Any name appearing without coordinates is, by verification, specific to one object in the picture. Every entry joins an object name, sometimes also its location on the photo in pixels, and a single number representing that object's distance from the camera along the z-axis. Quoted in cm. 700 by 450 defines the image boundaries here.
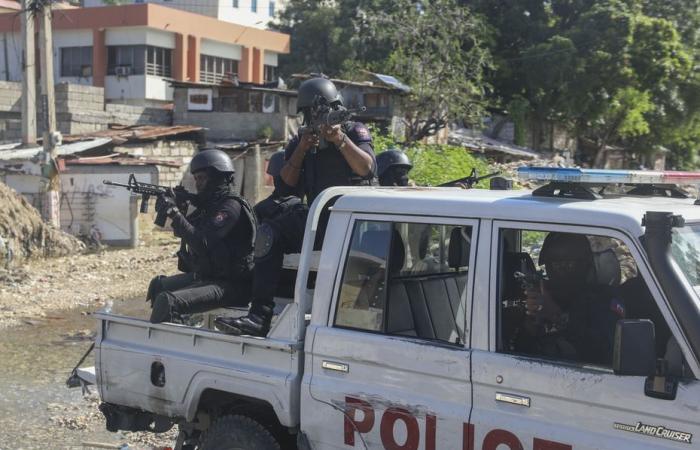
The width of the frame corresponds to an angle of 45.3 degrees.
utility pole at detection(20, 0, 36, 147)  1881
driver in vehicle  330
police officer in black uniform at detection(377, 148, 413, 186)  757
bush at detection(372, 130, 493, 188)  1495
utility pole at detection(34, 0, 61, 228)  1823
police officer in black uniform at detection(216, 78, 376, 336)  438
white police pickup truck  304
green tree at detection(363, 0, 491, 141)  2528
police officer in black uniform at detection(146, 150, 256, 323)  512
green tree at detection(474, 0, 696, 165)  3238
